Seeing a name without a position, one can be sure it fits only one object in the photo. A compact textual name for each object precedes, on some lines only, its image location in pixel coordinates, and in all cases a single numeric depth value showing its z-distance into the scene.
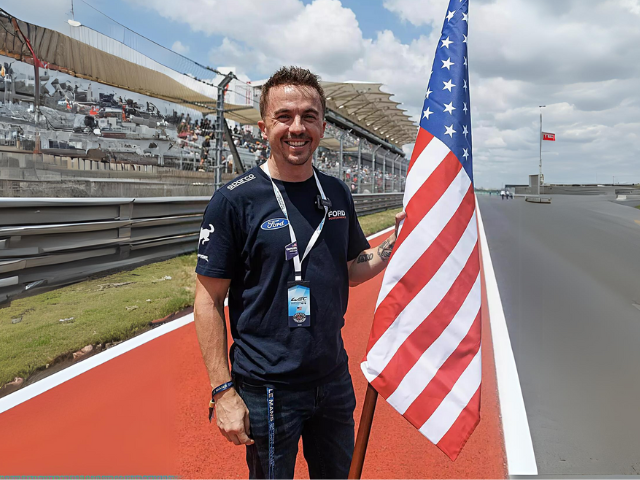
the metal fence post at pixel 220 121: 9.13
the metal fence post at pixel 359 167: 24.47
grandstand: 5.95
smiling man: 1.88
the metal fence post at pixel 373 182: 26.93
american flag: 2.13
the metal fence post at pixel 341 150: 18.19
